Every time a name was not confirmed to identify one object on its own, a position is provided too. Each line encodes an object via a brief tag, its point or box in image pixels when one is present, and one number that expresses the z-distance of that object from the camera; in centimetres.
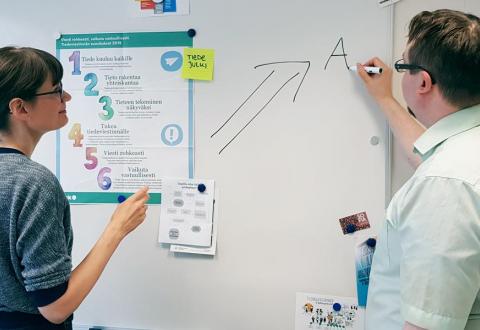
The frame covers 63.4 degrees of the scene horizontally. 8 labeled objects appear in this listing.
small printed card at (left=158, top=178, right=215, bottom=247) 130
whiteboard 121
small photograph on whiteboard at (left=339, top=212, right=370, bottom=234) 122
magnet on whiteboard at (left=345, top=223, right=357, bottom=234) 122
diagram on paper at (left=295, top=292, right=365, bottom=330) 123
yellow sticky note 127
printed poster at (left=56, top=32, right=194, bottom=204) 131
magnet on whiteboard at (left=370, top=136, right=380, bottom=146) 120
